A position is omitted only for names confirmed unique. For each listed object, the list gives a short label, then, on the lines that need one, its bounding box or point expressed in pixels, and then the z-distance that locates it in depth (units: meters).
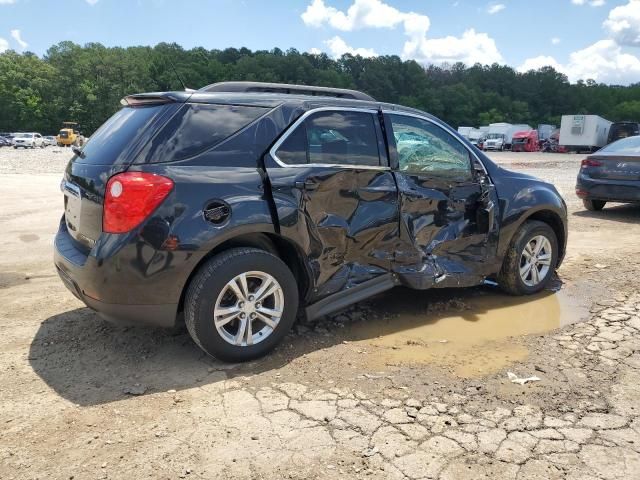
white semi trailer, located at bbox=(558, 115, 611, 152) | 46.59
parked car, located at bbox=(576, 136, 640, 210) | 9.37
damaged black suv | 3.27
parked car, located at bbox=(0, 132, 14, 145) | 55.34
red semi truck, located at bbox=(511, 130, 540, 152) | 53.78
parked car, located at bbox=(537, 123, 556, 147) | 62.02
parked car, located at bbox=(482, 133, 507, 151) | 54.97
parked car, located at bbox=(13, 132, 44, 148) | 50.75
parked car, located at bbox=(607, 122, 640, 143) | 37.60
